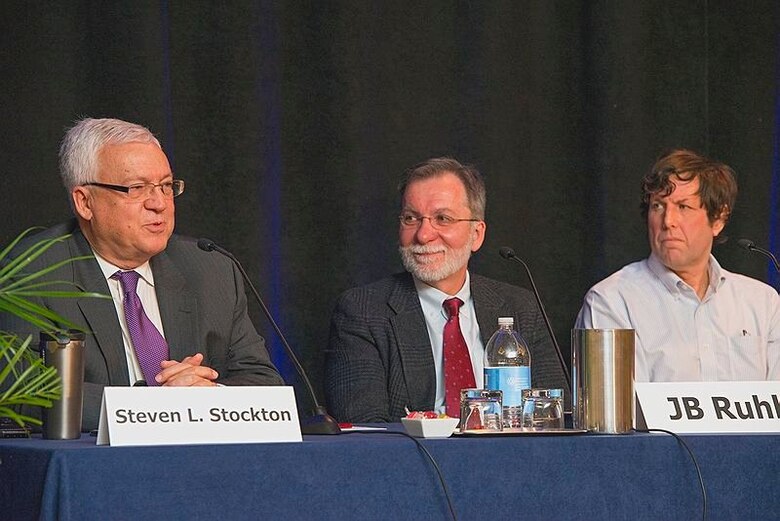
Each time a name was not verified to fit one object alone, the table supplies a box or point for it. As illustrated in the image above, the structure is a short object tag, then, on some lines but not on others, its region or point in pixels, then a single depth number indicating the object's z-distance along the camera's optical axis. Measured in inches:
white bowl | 161.3
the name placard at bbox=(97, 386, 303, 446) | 146.1
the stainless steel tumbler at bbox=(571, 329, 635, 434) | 170.7
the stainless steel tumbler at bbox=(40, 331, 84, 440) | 160.2
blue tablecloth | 139.8
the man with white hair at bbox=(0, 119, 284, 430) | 226.5
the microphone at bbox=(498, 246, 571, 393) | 230.5
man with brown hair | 277.6
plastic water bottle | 181.8
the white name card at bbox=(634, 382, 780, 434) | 172.7
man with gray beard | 253.6
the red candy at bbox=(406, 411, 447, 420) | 163.2
